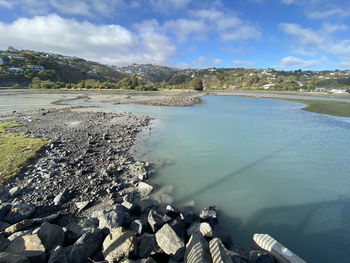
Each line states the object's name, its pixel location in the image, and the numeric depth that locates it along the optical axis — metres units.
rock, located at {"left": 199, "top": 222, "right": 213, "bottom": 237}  4.32
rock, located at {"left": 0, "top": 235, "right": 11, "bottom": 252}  3.55
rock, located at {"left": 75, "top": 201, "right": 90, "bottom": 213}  5.78
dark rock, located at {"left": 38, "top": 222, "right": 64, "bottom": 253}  3.76
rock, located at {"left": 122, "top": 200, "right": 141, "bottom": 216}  5.50
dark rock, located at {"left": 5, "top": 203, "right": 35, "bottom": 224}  4.88
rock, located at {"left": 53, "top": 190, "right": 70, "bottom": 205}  6.02
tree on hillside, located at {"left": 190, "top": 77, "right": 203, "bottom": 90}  127.25
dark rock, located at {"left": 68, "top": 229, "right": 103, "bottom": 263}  3.48
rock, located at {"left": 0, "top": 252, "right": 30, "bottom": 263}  3.03
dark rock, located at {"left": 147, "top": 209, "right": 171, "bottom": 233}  4.59
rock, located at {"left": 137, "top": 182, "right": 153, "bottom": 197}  6.94
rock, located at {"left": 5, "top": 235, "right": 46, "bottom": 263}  3.33
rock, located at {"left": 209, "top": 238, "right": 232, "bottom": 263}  3.27
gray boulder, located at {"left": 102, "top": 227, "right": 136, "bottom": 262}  3.47
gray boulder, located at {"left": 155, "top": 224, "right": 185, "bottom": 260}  3.66
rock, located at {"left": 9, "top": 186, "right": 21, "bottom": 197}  6.24
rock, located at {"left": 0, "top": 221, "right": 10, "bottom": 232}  4.40
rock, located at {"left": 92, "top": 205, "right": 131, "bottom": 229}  4.42
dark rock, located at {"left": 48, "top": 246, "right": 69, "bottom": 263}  3.26
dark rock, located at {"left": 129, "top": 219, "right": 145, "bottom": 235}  4.47
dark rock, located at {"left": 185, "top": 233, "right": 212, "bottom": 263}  3.33
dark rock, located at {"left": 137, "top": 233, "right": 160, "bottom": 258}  3.69
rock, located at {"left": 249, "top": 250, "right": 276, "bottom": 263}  3.66
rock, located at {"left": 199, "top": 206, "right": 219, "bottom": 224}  5.45
